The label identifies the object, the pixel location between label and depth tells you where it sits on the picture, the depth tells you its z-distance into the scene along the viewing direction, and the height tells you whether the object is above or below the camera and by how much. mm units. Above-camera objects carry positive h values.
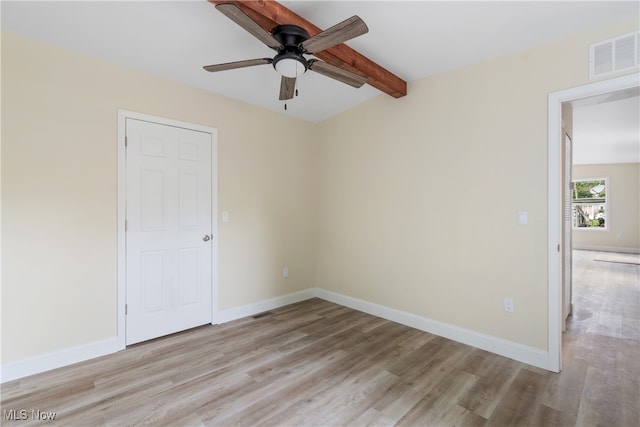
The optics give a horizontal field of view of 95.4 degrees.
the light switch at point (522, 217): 2545 -29
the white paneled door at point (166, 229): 2826 -176
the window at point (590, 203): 8648 +320
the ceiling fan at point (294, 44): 1623 +1074
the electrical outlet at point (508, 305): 2629 -828
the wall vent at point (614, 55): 2074 +1171
